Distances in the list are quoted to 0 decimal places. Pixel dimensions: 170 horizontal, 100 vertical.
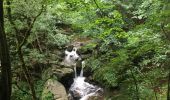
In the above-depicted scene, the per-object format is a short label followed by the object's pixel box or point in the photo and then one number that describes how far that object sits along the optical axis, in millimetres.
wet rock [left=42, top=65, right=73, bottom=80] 8800
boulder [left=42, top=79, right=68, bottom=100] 7210
